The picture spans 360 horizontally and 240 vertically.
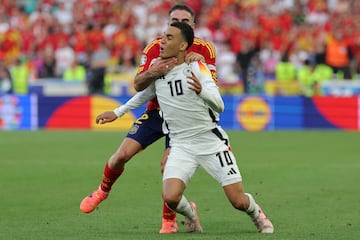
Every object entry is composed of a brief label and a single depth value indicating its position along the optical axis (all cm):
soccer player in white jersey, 1650
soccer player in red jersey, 1794
